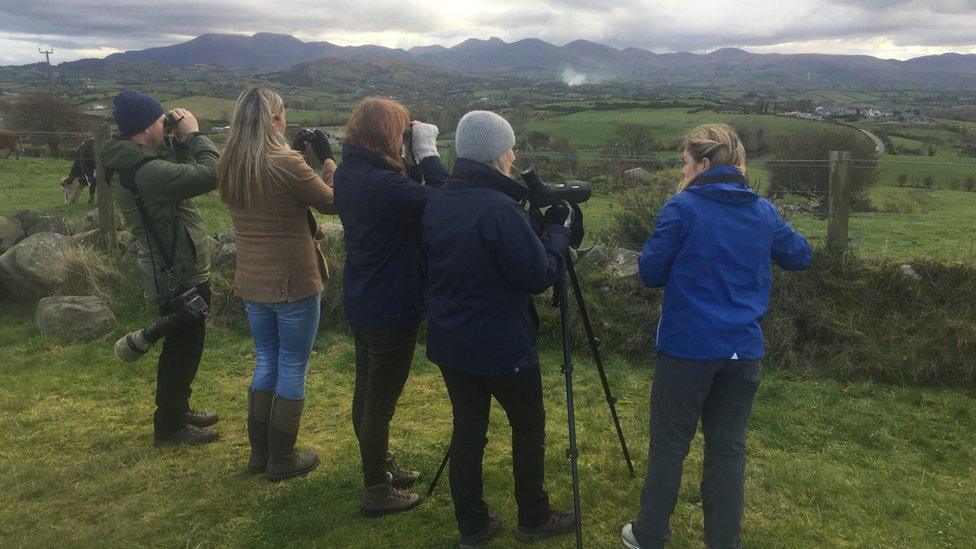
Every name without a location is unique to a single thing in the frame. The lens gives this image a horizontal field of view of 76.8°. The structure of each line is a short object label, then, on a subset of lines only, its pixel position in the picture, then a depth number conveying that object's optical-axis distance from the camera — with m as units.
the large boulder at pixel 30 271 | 7.05
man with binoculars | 3.52
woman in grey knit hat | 2.56
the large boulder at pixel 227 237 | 7.78
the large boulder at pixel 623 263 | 6.49
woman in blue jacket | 2.66
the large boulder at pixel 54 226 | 8.48
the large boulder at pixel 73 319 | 6.24
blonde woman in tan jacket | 3.18
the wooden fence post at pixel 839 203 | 6.21
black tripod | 3.01
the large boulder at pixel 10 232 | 8.14
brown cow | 20.14
